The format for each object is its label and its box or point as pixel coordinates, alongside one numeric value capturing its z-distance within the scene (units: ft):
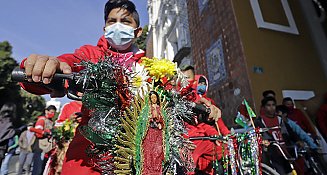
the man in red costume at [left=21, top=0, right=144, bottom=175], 2.92
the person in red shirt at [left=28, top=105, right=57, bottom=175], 17.49
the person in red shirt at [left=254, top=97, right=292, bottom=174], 10.90
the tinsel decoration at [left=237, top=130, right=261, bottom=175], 6.22
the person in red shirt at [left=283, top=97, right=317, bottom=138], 14.62
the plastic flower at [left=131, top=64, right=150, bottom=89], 3.65
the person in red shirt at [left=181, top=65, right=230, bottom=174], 7.38
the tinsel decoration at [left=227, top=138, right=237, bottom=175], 6.29
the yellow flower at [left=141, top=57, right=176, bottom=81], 3.85
